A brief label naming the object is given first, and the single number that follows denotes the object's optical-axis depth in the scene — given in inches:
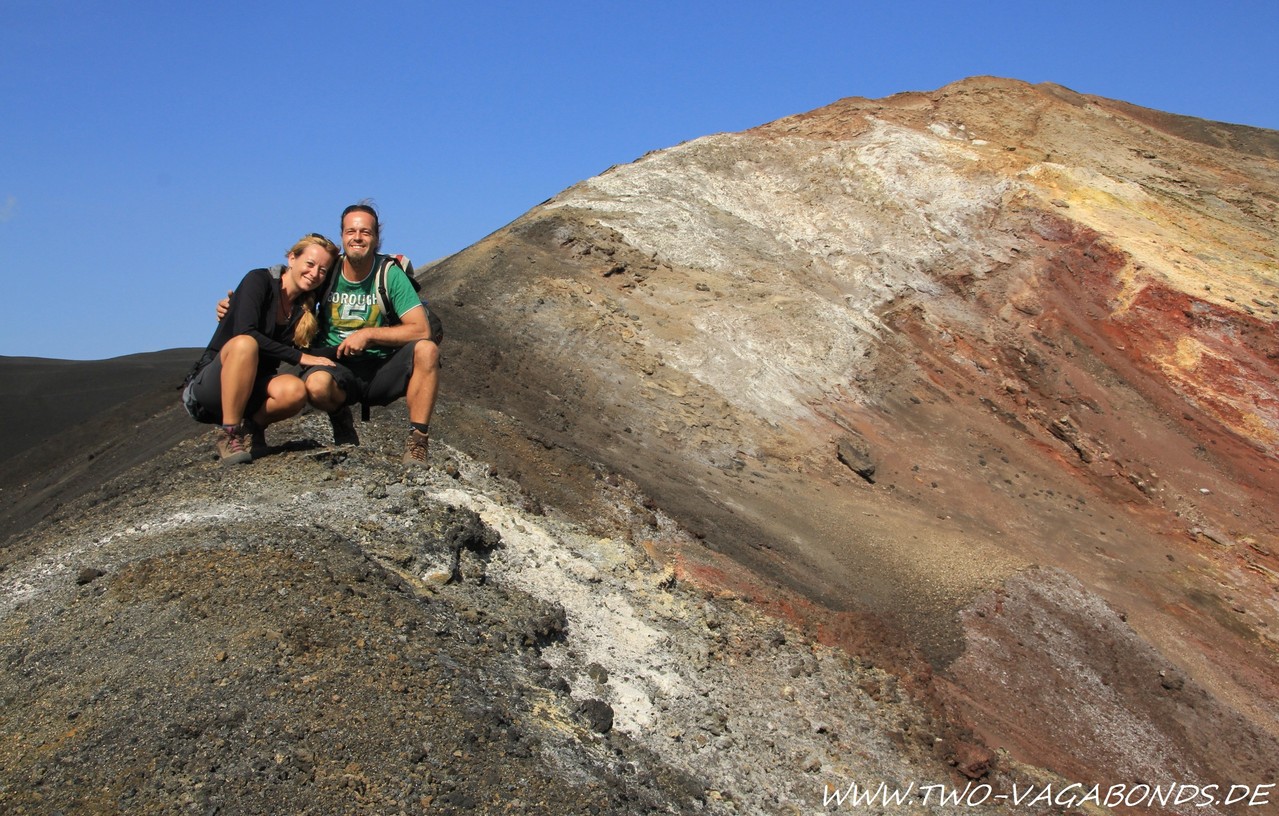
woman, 230.4
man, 236.8
